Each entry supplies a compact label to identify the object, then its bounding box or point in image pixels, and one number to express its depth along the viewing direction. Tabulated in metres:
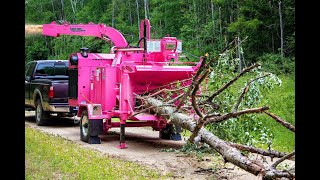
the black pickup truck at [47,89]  14.23
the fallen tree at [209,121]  5.41
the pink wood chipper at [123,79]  10.30
